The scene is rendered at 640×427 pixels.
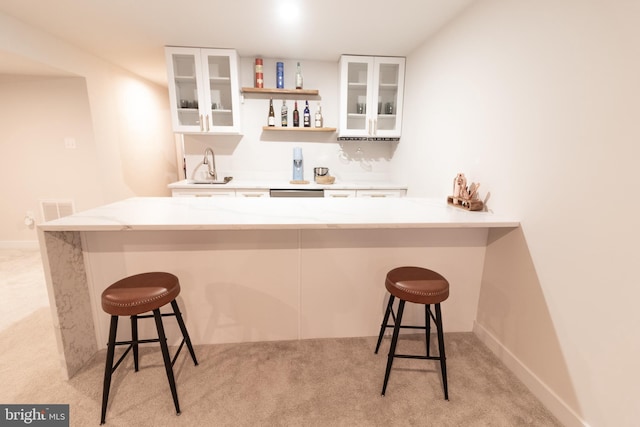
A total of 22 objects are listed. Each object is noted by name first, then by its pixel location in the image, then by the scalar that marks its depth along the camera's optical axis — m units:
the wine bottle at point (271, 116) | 3.60
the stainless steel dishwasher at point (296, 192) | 3.42
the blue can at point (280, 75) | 3.46
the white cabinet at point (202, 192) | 3.35
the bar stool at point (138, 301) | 1.33
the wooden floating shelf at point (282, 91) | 3.45
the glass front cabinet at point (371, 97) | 3.39
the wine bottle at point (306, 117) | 3.64
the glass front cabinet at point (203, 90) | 3.21
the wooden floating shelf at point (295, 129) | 3.56
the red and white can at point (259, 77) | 3.44
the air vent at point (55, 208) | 3.60
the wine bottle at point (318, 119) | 3.66
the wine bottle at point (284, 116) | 3.62
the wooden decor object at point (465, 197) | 1.93
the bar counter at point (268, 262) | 1.62
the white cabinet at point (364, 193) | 3.48
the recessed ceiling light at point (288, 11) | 2.20
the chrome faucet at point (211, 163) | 3.76
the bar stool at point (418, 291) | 1.47
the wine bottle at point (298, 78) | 3.52
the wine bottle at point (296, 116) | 3.66
